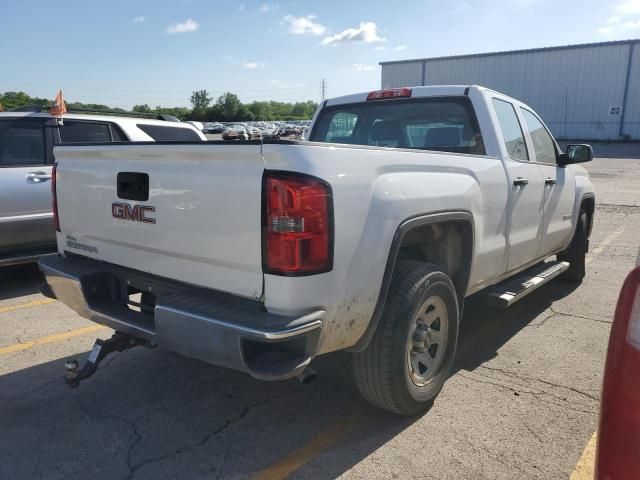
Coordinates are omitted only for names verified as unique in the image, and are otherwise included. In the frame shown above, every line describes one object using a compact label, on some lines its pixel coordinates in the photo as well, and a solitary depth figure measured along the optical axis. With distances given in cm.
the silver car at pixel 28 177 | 555
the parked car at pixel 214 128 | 5076
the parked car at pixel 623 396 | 145
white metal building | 3928
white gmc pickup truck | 237
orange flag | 602
